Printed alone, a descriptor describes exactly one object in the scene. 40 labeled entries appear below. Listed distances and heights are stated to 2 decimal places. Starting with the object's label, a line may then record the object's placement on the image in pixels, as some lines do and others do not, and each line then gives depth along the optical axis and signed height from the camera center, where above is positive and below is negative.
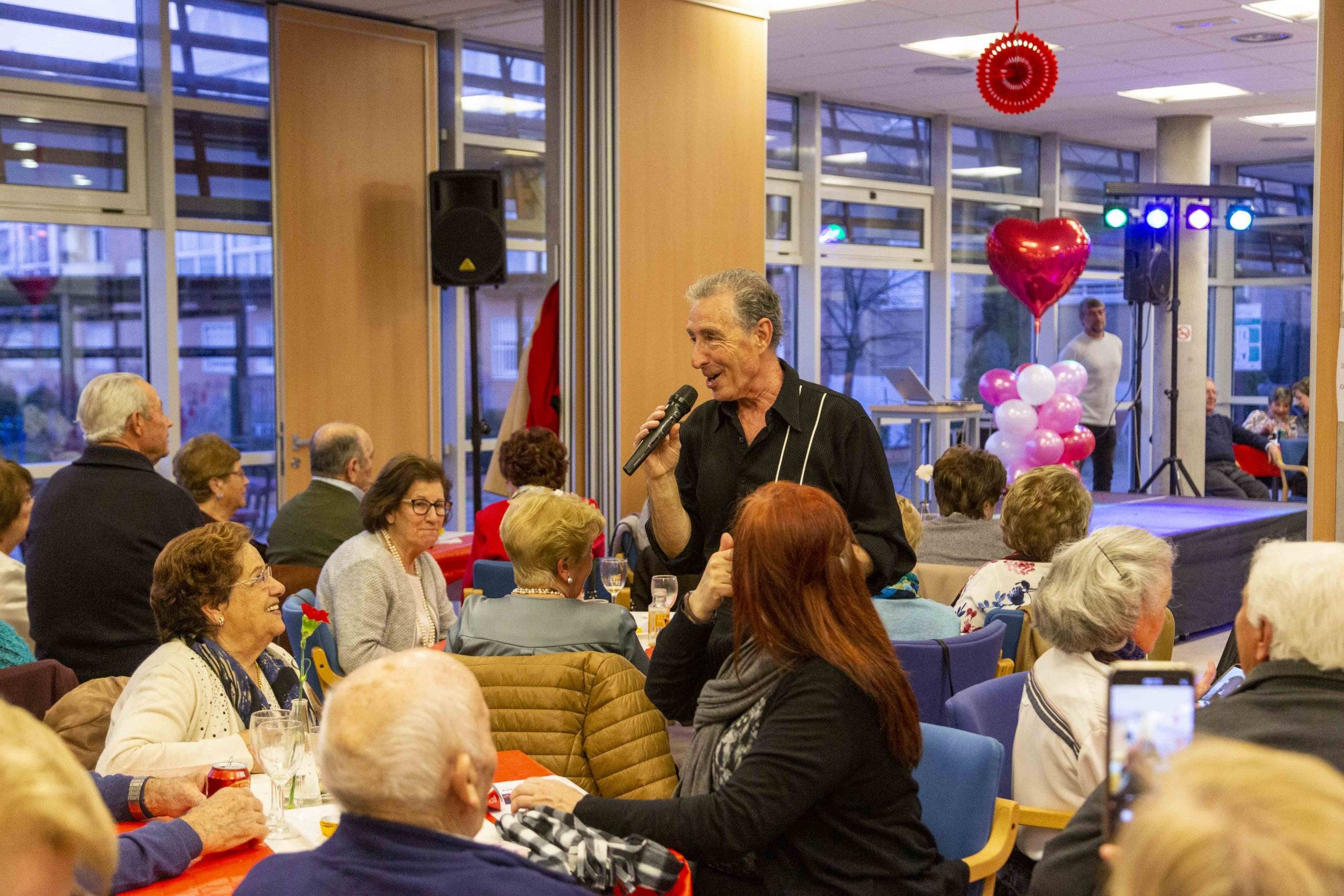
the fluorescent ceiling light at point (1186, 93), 10.59 +2.00
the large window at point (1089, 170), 13.29 +1.76
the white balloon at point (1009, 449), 9.53 -0.75
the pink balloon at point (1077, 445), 9.78 -0.74
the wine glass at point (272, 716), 2.38 -0.66
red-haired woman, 2.18 -0.66
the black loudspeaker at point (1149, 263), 11.11 +0.66
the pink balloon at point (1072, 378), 9.92 -0.26
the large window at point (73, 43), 6.61 +1.56
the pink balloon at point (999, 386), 10.02 -0.32
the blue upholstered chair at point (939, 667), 3.53 -0.85
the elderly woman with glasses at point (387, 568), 3.89 -0.65
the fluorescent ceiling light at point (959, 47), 8.80 +1.98
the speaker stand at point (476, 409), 7.34 -0.35
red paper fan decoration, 6.39 +1.30
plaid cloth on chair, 2.08 -0.80
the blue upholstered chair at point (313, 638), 3.93 -0.85
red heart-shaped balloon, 9.66 +0.64
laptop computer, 10.42 -0.32
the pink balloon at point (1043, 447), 9.44 -0.74
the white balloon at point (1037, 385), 9.52 -0.30
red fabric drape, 6.56 -0.11
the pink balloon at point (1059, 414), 9.62 -0.51
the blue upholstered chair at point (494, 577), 4.79 -0.83
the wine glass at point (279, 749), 2.34 -0.70
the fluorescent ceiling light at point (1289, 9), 7.79 +1.95
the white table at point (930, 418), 10.04 -0.59
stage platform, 7.34 -1.13
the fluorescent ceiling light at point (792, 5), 7.58 +1.94
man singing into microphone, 3.20 -0.24
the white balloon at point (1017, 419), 9.56 -0.54
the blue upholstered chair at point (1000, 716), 2.80 -0.85
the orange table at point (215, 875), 2.11 -0.85
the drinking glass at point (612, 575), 4.40 -0.75
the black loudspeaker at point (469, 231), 7.47 +0.65
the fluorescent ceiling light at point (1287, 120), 11.92 +1.99
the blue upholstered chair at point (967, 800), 2.63 -0.91
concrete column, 11.44 +0.26
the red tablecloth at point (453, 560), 6.74 -1.07
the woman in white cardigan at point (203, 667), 2.58 -0.66
